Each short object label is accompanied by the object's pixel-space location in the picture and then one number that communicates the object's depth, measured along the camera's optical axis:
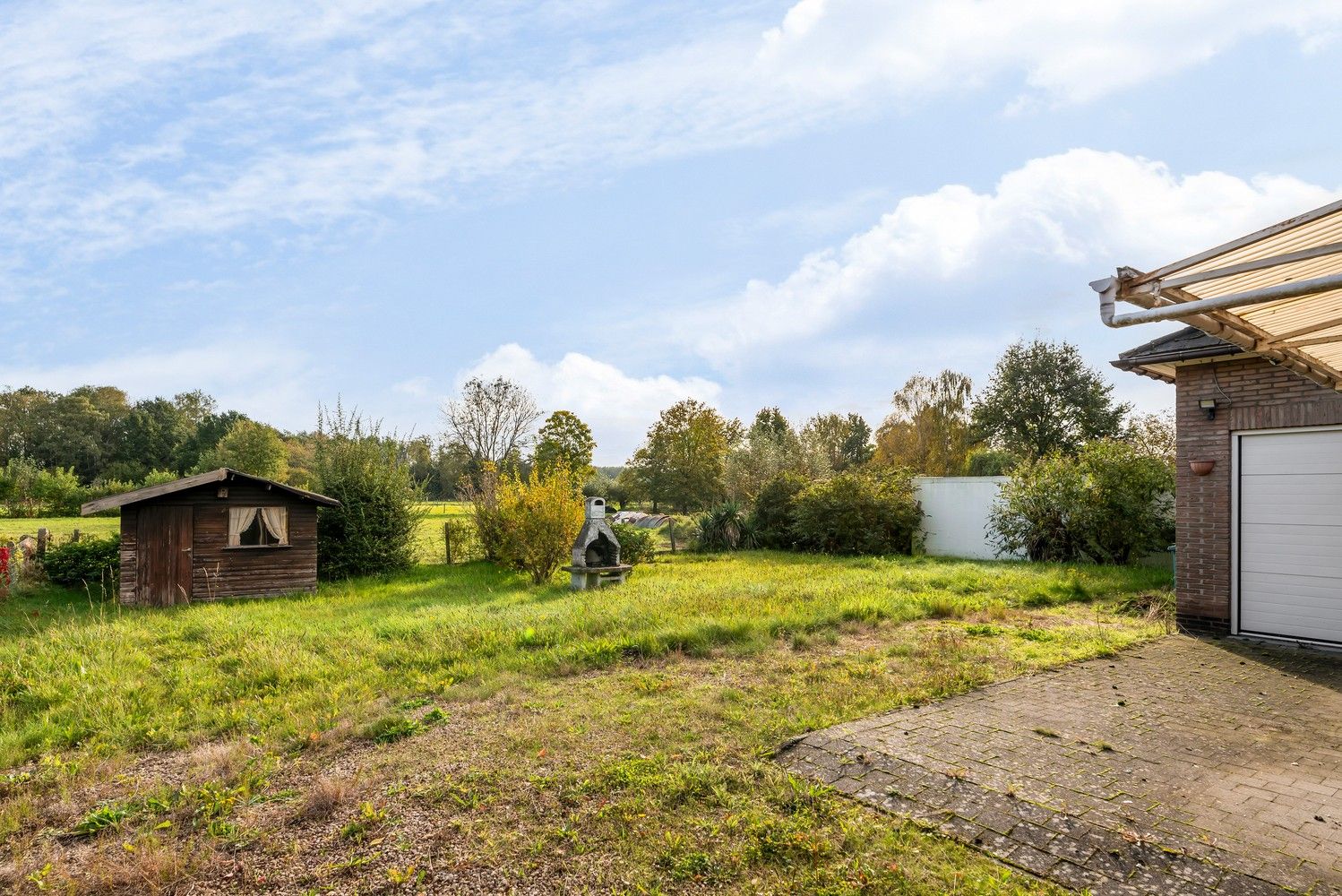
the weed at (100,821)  3.70
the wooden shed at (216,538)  12.01
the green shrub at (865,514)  17.16
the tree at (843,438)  40.05
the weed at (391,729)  4.93
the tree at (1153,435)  17.14
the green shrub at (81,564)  13.35
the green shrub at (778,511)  19.23
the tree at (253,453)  37.81
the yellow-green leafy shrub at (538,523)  13.99
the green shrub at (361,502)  14.58
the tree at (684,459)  36.22
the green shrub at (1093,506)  12.52
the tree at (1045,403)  27.30
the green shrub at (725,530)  20.08
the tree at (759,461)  29.56
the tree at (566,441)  38.59
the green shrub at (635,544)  16.16
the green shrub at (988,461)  26.30
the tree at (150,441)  49.53
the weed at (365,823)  3.49
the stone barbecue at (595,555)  12.93
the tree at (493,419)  36.66
